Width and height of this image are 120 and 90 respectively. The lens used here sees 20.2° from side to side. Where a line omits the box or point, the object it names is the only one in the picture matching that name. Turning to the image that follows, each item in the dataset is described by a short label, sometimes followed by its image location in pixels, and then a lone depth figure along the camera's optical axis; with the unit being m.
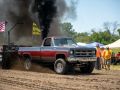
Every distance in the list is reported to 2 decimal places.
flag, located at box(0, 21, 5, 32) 27.45
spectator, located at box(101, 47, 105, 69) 22.00
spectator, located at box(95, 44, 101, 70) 21.50
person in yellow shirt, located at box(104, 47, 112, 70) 21.69
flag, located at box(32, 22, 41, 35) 28.72
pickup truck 16.81
